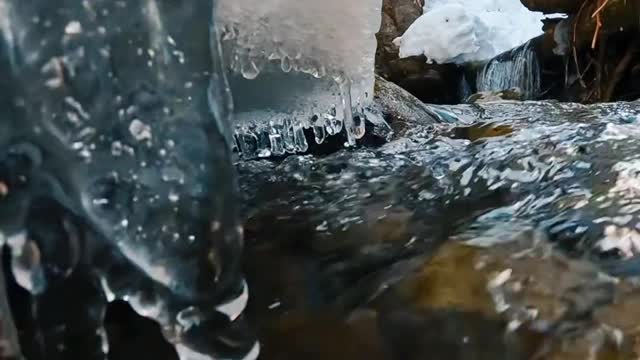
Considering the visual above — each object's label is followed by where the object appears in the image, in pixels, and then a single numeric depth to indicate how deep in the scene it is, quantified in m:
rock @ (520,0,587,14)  5.62
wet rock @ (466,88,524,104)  5.54
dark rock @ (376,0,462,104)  7.67
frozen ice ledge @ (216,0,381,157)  1.92
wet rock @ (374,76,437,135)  3.12
